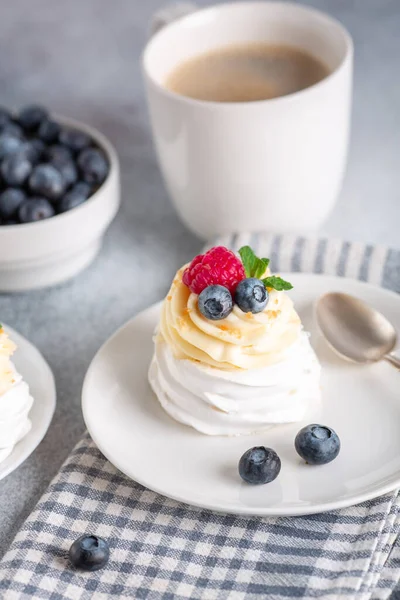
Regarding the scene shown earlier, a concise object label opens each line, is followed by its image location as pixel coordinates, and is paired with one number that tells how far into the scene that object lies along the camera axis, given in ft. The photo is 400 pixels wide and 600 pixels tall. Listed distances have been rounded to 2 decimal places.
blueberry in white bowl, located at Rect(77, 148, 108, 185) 2.32
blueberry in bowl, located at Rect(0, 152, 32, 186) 2.28
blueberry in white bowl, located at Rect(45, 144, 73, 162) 2.33
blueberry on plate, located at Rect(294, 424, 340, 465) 1.87
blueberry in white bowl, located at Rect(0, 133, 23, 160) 2.31
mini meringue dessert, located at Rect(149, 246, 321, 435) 1.92
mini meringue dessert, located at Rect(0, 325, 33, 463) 1.93
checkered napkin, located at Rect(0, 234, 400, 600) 1.80
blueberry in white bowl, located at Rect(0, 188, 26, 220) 2.25
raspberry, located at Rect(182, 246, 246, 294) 1.93
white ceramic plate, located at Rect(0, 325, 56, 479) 1.94
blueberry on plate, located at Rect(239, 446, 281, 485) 1.86
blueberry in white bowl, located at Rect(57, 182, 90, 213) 2.26
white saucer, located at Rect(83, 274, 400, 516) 1.85
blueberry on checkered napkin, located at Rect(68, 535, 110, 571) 1.81
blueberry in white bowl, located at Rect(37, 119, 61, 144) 2.40
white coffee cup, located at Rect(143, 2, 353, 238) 2.19
